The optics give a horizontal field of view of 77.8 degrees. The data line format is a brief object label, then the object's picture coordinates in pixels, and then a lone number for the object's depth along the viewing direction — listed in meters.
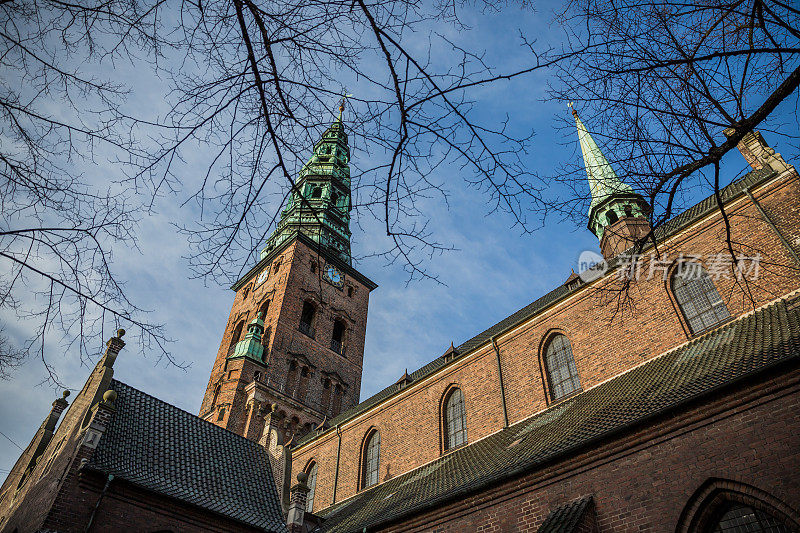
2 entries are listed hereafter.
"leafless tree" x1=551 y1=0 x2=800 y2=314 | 3.98
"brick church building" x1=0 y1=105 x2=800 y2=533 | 7.42
